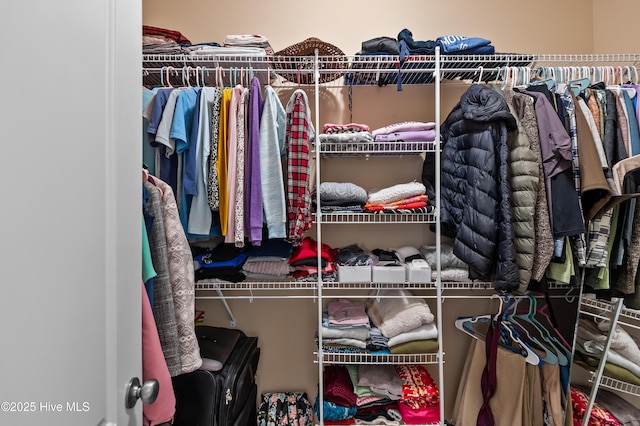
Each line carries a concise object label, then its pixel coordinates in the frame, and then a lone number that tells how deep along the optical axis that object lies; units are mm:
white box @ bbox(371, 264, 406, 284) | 1806
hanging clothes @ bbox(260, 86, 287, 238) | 1669
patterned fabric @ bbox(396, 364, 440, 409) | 1792
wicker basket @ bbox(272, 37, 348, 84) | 1764
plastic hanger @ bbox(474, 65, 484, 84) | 1859
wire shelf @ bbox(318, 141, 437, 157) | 1842
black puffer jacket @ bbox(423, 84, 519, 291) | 1559
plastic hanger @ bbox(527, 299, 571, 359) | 1847
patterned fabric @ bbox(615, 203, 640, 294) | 1523
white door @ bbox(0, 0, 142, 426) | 481
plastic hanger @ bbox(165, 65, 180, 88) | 1783
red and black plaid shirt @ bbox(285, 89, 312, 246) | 1720
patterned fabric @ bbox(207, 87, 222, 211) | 1646
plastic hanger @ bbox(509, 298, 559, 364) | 1746
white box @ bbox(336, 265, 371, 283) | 1810
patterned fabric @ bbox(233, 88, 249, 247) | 1641
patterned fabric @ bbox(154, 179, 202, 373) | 1184
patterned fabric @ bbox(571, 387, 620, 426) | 1536
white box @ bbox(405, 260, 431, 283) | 1800
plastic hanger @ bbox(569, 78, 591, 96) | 1709
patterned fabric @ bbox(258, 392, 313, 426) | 1974
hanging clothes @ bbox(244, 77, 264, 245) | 1651
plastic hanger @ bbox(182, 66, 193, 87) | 1800
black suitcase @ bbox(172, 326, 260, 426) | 1521
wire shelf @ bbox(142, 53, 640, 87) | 1807
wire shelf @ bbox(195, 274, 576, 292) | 1843
